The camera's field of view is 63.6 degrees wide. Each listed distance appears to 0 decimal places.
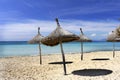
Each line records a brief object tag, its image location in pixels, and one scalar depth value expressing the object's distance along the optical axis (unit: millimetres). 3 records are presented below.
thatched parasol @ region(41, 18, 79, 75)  3752
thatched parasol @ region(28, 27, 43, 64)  5462
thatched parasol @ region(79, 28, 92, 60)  5879
